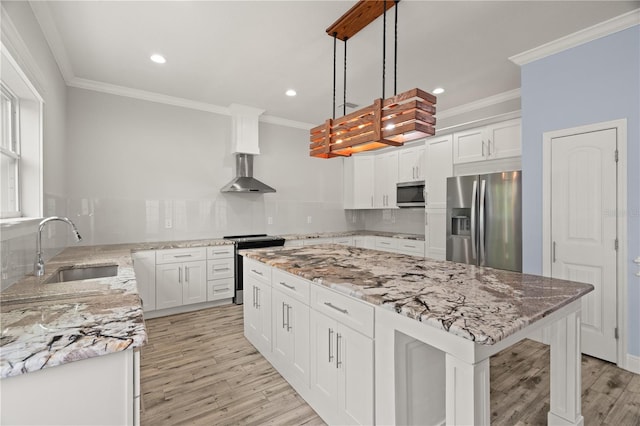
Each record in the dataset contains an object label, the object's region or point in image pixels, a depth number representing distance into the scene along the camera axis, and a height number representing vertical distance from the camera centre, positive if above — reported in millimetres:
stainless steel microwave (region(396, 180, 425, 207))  4465 +267
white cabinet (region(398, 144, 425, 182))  4562 +737
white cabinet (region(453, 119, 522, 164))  3299 +796
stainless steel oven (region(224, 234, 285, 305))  3963 -450
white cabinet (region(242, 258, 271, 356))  2457 -802
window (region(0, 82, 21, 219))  2076 +391
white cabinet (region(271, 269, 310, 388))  1978 -805
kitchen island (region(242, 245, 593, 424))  1085 -512
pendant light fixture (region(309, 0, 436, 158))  1737 +572
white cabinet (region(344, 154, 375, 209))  5504 +556
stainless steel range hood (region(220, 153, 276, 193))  4148 +446
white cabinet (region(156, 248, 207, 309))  3504 -779
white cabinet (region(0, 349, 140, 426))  892 -567
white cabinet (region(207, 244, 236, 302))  3814 -763
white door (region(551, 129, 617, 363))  2438 -114
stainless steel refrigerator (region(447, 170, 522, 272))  3031 -91
